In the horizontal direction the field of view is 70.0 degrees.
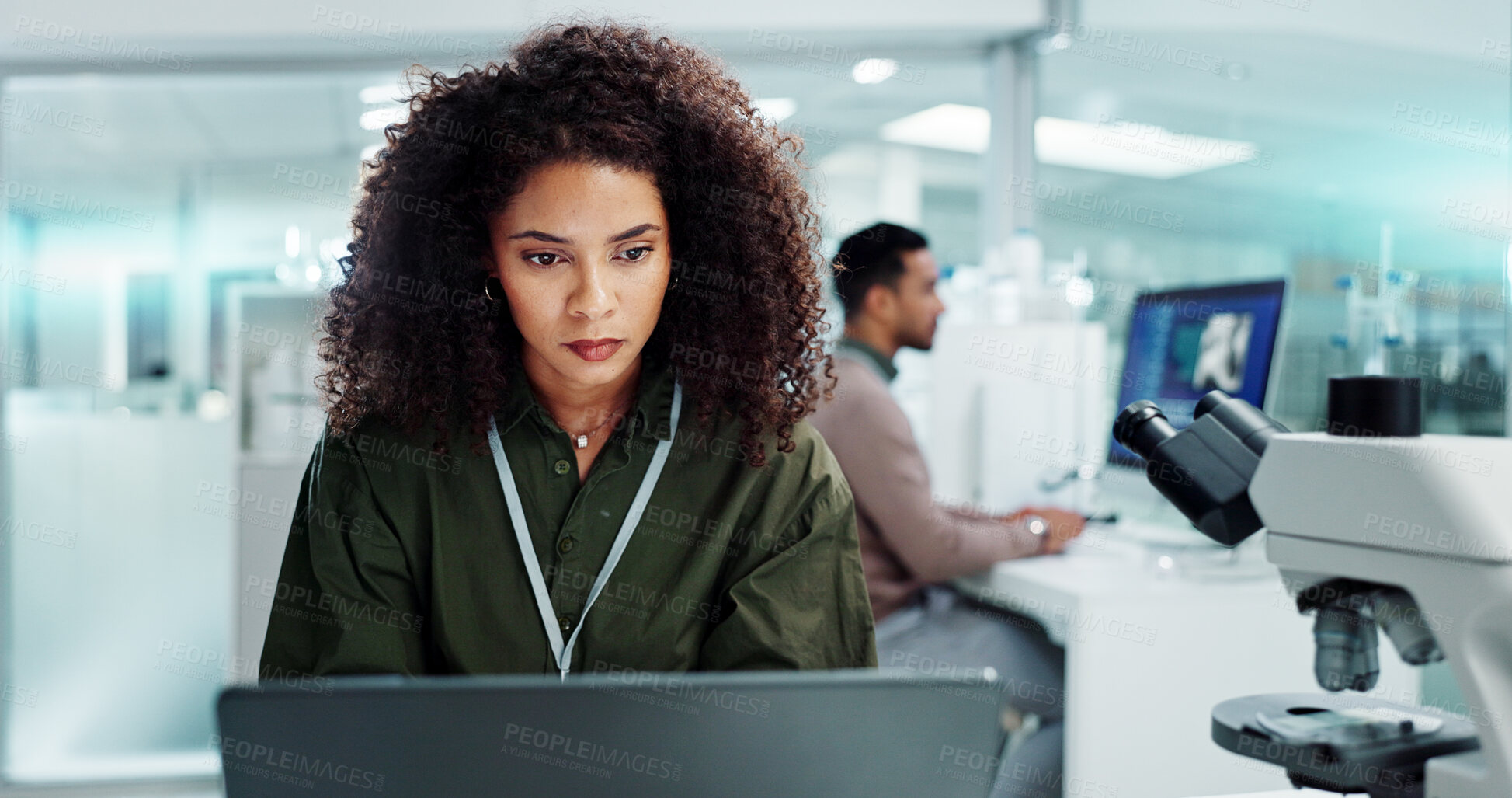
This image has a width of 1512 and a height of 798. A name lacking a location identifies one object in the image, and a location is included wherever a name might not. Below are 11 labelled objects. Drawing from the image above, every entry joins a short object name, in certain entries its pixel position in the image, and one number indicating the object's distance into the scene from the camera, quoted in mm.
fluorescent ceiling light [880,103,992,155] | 3311
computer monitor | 2124
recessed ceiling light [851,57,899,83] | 3170
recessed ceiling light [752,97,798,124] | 3342
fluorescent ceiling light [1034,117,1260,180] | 2838
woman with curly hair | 1109
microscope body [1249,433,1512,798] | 764
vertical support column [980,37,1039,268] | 3168
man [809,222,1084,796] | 2305
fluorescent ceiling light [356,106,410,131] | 3121
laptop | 574
